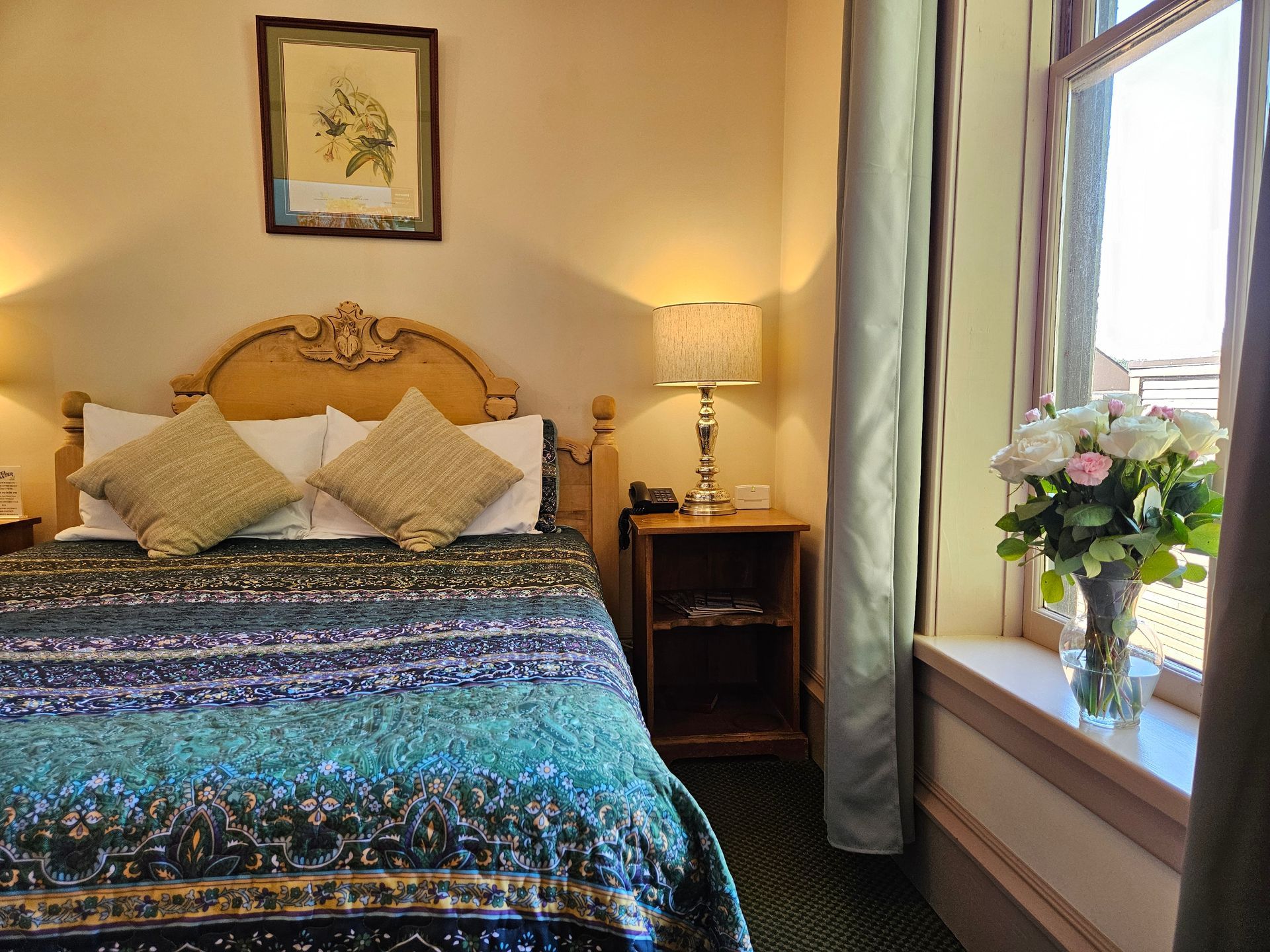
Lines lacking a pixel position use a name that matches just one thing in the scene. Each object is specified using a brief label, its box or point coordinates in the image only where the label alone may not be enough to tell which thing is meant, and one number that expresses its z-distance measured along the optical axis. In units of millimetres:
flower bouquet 1076
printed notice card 2625
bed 792
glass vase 1162
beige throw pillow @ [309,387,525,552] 2242
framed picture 2674
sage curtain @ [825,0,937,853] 1626
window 1181
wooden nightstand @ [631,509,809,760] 2361
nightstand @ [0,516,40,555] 2477
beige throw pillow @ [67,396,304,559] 2143
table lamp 2520
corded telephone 2639
